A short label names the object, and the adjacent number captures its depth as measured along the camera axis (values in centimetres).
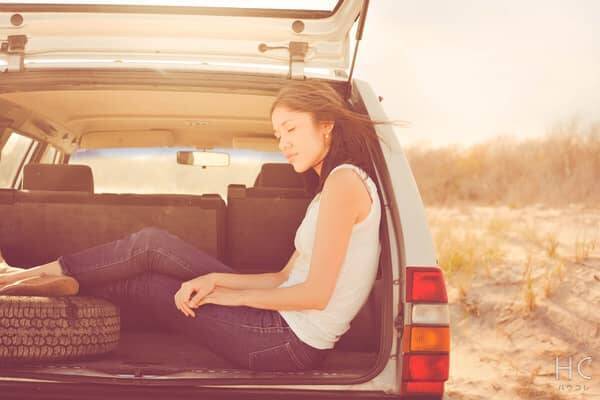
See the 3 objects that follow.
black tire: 279
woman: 281
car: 272
